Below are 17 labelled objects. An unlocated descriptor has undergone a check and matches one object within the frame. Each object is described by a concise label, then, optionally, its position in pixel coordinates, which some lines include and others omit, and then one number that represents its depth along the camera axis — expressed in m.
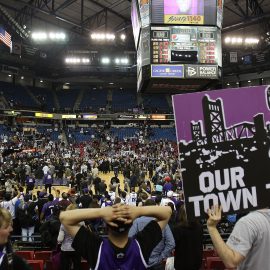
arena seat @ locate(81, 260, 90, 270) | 5.23
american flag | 21.11
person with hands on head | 2.07
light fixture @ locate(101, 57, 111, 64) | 33.91
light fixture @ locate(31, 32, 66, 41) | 25.46
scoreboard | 11.63
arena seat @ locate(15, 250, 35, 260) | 5.35
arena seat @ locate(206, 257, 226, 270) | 4.83
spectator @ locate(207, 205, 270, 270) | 2.00
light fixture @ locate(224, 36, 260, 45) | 27.27
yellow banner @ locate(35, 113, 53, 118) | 37.67
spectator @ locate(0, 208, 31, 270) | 2.10
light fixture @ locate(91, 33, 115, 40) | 26.25
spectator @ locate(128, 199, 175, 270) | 3.68
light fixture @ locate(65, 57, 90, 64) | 32.72
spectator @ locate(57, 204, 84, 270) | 4.87
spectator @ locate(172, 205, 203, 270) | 3.74
